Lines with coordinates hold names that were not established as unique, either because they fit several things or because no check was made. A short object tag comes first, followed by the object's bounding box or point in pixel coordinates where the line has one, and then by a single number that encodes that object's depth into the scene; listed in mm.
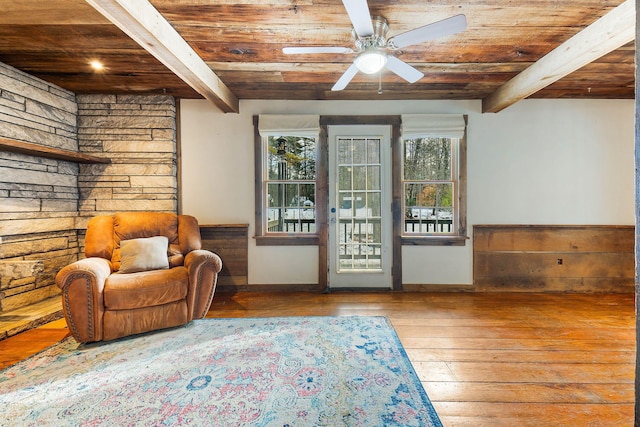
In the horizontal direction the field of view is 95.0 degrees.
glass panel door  3672
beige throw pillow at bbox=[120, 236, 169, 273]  2602
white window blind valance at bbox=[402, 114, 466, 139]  3564
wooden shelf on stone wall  2516
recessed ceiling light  2701
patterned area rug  1521
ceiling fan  1652
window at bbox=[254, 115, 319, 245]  3688
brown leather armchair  2209
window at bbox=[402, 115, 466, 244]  3721
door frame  3656
